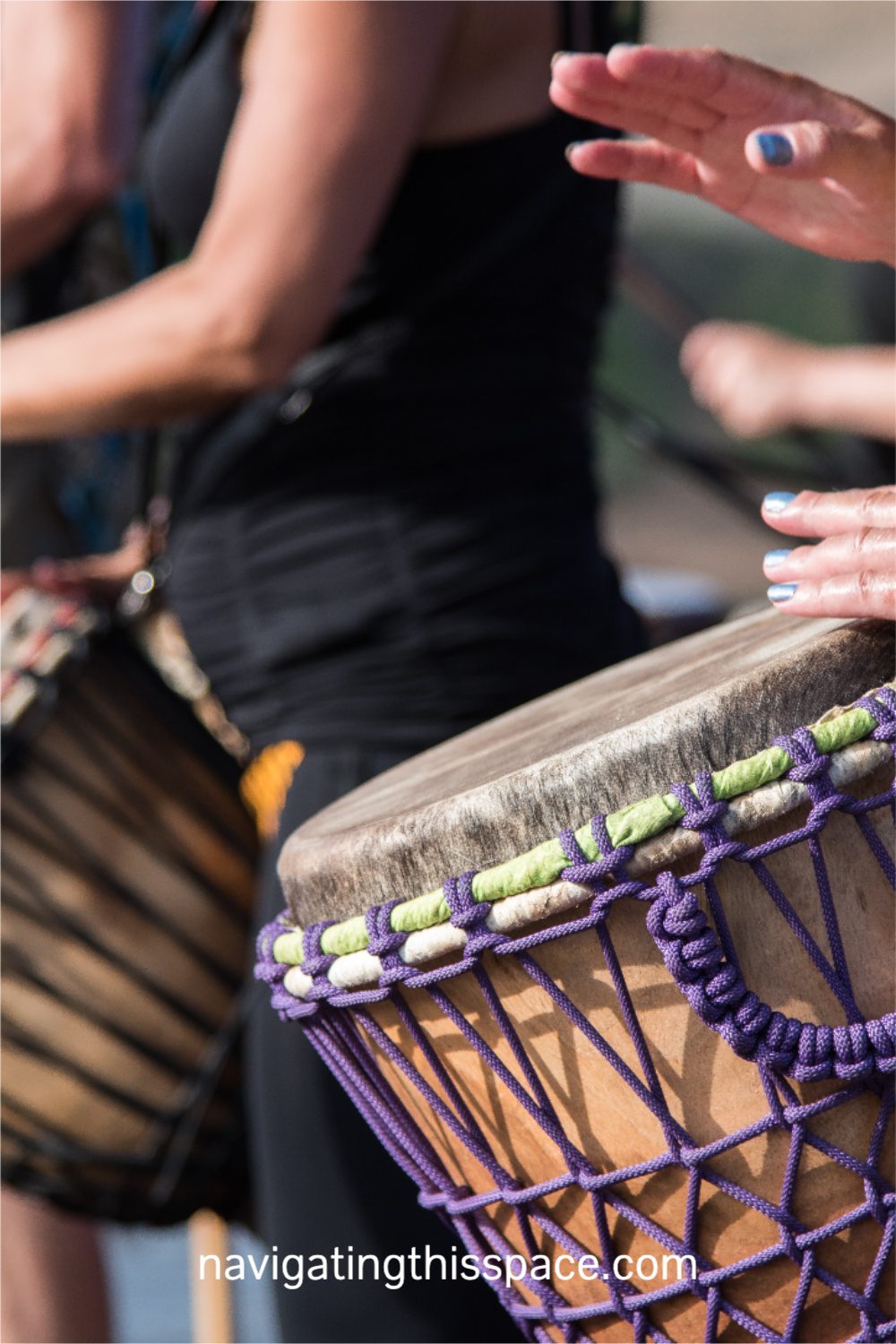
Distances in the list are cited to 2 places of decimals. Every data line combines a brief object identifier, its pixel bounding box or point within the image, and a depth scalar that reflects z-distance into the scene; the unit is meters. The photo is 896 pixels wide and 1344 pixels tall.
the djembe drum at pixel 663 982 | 3.59
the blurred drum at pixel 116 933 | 4.14
